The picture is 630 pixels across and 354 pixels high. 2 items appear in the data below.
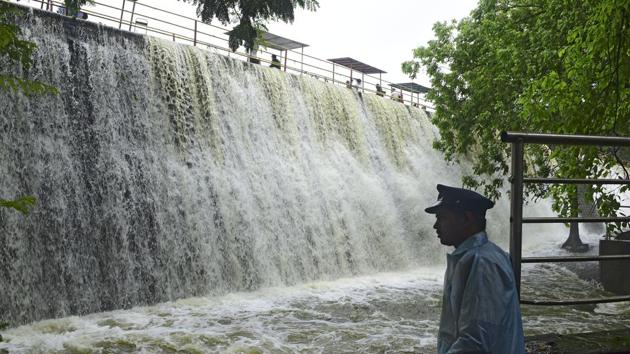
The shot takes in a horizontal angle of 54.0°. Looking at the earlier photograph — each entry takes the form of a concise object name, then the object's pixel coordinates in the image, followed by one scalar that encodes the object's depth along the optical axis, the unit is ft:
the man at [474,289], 5.70
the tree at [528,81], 13.91
